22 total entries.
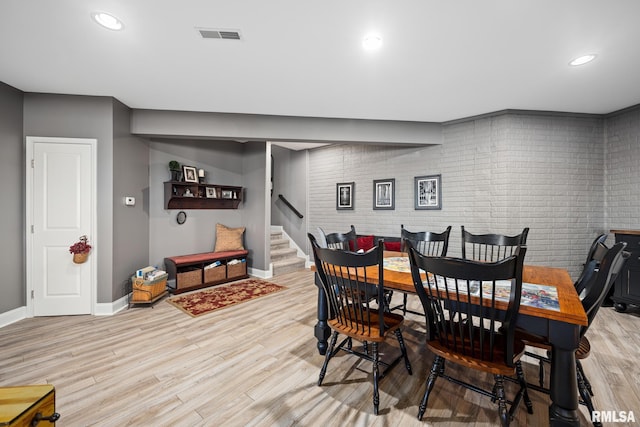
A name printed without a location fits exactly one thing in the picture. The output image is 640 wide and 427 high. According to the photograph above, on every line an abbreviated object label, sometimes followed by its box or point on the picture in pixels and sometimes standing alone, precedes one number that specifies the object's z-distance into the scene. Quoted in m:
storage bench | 4.01
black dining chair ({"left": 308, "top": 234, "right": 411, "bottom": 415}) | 1.68
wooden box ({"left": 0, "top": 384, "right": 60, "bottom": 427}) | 0.93
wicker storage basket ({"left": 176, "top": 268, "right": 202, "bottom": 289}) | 3.99
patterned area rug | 3.41
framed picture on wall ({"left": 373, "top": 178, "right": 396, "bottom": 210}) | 4.80
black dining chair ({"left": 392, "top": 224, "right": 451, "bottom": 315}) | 2.86
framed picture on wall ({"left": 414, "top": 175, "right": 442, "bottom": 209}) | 4.30
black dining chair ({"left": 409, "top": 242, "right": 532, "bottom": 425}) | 1.30
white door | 3.12
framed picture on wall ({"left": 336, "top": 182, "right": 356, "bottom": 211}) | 5.35
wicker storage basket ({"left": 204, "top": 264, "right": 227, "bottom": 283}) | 4.27
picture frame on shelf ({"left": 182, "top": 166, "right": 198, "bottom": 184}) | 4.36
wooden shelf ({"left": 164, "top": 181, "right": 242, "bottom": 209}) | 4.20
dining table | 1.27
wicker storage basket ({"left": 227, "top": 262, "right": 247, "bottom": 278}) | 4.59
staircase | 5.30
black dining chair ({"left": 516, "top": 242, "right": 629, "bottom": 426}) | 1.37
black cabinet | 3.13
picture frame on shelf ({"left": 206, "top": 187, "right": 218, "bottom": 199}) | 4.67
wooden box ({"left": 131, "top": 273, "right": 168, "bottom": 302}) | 3.46
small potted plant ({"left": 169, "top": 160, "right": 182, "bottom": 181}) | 4.11
